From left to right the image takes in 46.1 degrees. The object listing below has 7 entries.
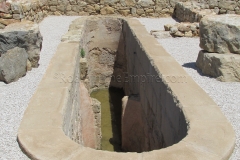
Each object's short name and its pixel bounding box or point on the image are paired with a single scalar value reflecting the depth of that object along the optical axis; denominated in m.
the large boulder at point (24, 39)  5.38
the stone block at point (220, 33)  4.89
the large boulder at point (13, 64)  4.73
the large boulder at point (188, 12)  9.91
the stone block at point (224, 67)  4.75
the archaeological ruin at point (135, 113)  2.57
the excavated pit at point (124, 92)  4.30
